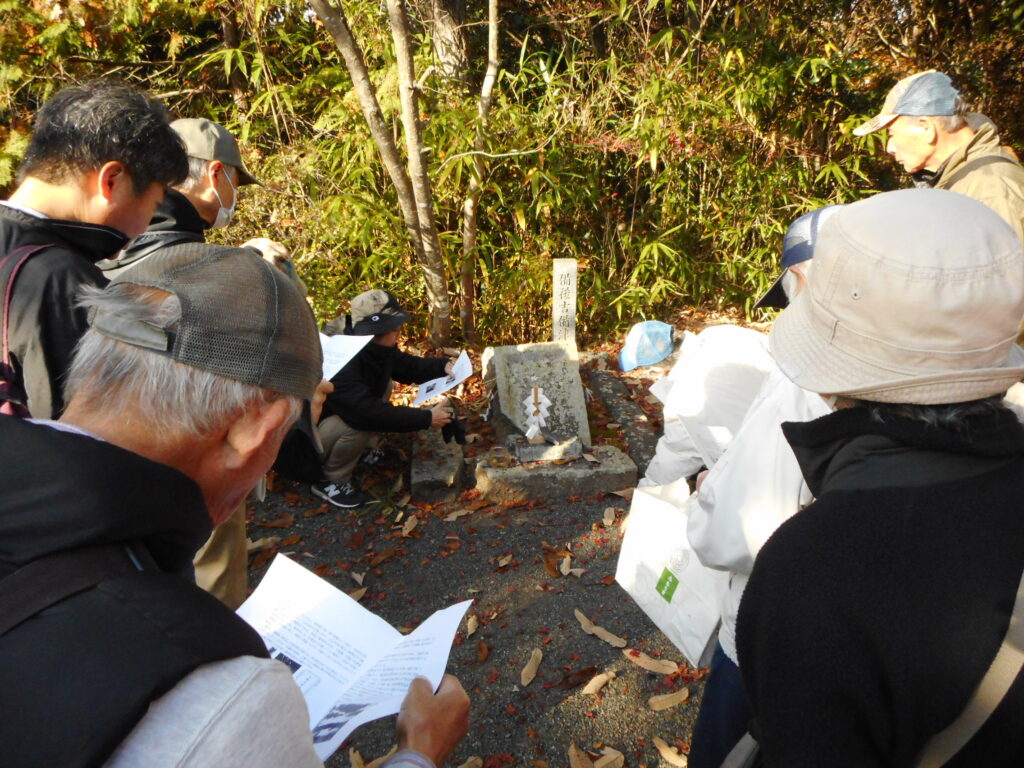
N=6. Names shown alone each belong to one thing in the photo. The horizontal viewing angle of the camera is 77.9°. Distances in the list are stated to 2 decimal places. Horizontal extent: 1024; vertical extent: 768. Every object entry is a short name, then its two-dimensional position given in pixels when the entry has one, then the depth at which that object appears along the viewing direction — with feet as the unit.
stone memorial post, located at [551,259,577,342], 16.44
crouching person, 12.98
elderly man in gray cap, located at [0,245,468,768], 2.27
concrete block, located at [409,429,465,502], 13.53
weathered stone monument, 13.69
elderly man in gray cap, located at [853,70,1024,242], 9.92
